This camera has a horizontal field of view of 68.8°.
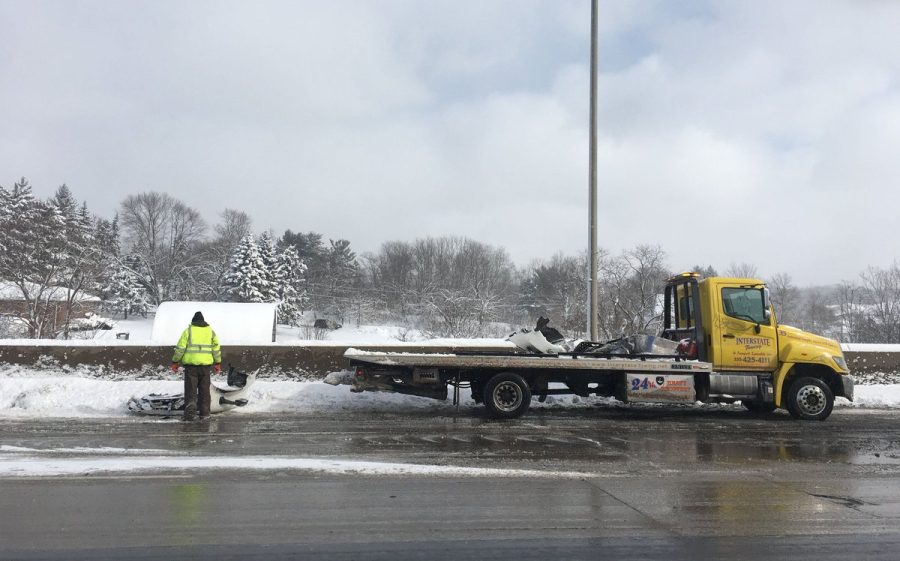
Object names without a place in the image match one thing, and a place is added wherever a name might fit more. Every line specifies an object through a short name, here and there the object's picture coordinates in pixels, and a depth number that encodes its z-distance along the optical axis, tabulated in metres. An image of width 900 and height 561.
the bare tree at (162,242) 77.19
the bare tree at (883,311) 48.97
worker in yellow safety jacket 11.48
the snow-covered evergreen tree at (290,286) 73.81
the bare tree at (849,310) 54.38
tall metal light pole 15.64
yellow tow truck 11.78
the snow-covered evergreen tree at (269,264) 71.12
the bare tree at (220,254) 76.69
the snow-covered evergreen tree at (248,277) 69.44
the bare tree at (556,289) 54.66
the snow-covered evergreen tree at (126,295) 74.94
